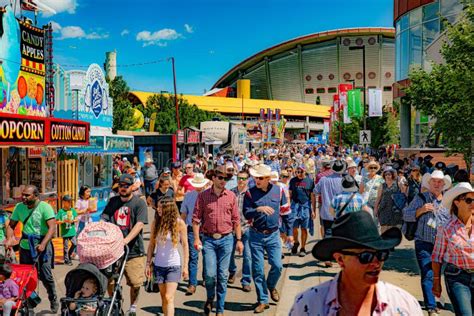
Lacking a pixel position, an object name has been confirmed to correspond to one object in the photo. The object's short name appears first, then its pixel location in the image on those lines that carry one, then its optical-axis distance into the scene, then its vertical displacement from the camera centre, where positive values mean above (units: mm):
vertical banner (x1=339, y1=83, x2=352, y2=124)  38375 +4710
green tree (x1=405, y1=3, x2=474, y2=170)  9828 +1379
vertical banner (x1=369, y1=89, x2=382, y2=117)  30234 +3117
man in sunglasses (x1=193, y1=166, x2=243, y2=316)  6078 -865
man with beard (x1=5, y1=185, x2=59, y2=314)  6355 -897
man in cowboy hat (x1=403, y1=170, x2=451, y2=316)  5781 -767
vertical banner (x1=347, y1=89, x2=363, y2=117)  33688 +3470
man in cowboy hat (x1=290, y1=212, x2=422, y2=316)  2203 -534
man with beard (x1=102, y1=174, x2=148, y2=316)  5840 -720
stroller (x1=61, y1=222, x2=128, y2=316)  4344 -973
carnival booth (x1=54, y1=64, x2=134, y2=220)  14859 +990
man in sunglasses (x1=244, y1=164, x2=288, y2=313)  6500 -858
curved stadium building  140000 +25697
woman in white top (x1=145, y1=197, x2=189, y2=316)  5527 -1016
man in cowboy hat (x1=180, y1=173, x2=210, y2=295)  7430 -886
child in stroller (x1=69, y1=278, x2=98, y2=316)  4320 -1172
